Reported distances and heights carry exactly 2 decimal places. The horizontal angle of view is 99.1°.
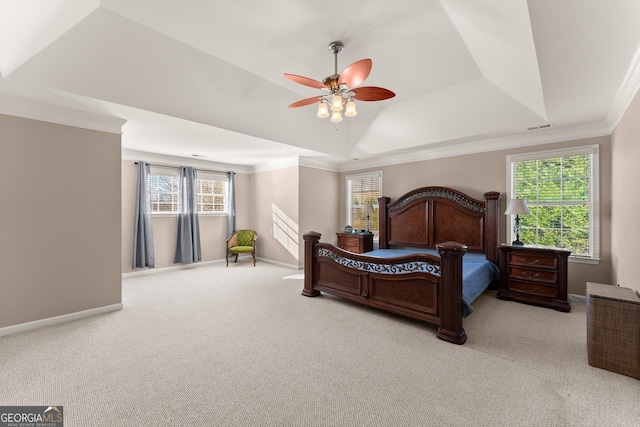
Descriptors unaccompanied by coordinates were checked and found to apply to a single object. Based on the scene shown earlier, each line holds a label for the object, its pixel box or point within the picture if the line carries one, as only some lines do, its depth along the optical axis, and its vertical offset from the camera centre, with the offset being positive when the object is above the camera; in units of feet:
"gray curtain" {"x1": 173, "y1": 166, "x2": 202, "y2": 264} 18.95 -0.36
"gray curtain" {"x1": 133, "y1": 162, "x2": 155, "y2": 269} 16.89 -0.89
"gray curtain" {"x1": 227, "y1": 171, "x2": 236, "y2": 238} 21.62 +0.55
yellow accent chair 20.11 -2.32
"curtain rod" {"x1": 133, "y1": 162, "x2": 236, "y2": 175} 17.14 +3.14
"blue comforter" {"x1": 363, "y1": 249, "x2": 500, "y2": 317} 9.60 -2.51
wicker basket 6.84 -3.04
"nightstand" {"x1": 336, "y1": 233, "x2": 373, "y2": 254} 18.66 -1.97
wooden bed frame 8.76 -1.90
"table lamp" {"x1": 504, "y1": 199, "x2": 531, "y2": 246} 12.33 +0.27
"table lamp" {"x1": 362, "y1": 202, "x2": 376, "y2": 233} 18.71 +0.37
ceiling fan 7.07 +3.59
